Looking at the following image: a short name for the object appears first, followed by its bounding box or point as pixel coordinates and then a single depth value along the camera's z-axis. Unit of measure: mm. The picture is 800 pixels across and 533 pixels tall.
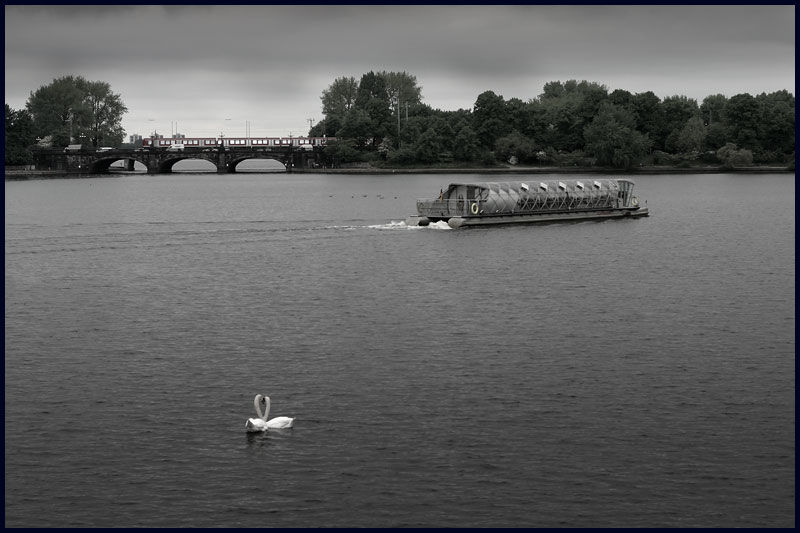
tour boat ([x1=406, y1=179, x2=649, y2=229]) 120625
